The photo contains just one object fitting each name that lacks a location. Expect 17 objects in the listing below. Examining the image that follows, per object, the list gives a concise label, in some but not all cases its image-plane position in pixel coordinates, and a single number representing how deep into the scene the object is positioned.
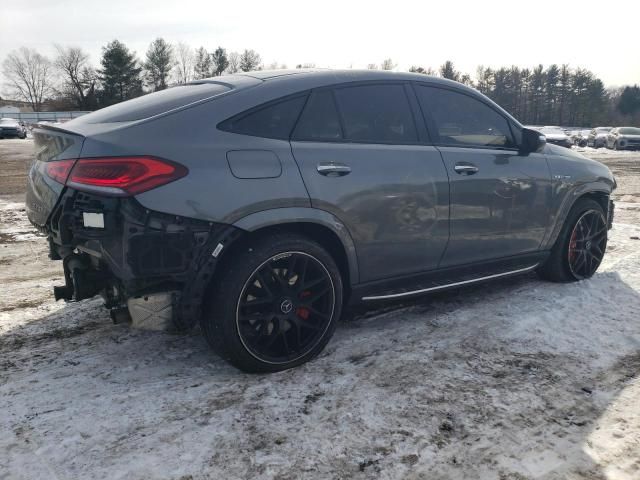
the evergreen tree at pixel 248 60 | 78.06
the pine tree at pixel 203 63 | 80.25
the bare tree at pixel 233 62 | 79.62
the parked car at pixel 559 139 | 21.55
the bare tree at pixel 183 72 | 80.57
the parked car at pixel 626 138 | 28.75
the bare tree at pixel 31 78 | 94.56
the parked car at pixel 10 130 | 33.44
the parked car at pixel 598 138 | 32.34
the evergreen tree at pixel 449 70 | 72.12
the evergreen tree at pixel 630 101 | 75.69
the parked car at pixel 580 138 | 35.72
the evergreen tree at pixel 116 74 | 68.31
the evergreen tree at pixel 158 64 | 72.50
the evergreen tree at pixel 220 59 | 79.79
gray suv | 2.61
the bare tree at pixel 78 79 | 71.19
